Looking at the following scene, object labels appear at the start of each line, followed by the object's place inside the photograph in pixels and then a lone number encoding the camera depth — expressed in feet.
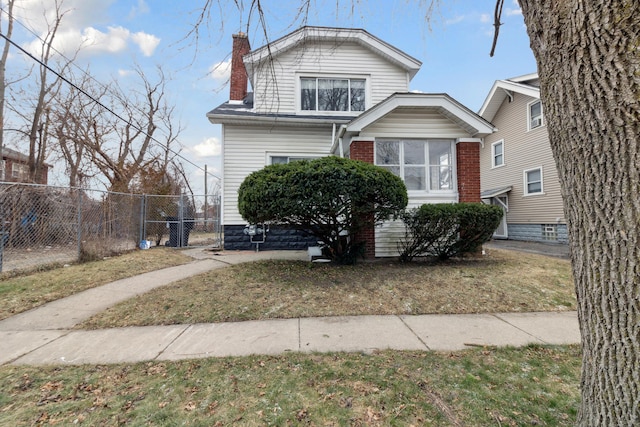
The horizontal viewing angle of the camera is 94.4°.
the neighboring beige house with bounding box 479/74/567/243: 44.70
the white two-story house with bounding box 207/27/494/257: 24.99
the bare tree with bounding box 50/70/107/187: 42.86
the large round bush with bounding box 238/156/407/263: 17.65
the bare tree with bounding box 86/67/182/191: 45.21
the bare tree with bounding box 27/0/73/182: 38.88
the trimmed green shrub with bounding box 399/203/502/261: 21.48
